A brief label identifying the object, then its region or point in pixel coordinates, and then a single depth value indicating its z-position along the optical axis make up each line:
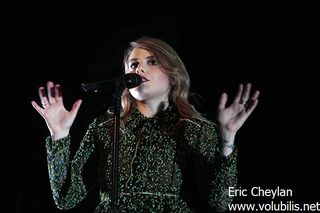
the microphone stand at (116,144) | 3.36
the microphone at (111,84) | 3.42
